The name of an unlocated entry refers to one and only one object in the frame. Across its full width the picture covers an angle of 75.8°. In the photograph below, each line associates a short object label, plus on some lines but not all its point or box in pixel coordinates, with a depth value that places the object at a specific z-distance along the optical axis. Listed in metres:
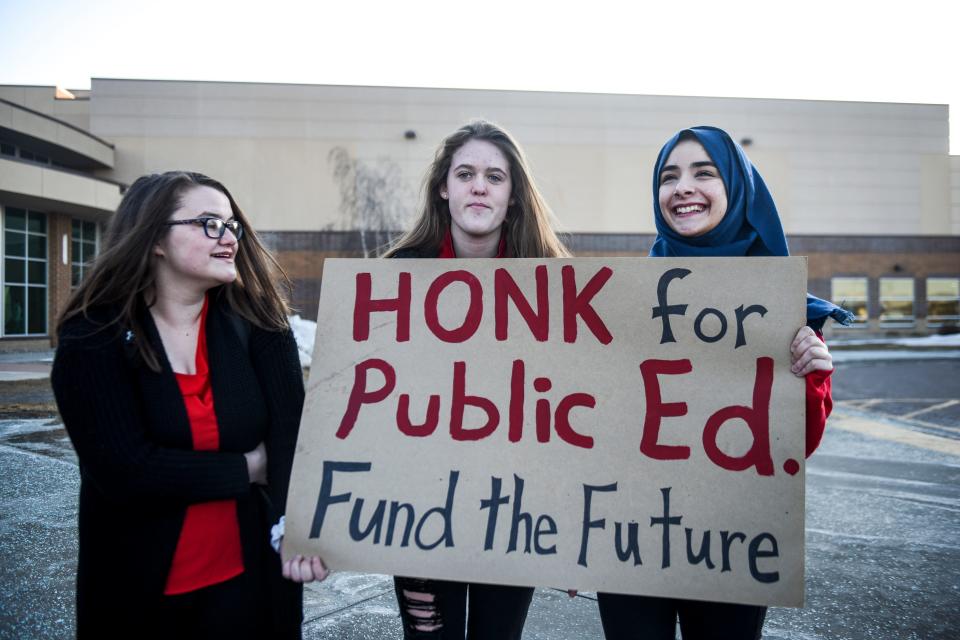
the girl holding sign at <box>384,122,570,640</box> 1.97
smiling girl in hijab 1.60
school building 26.09
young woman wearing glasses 1.55
